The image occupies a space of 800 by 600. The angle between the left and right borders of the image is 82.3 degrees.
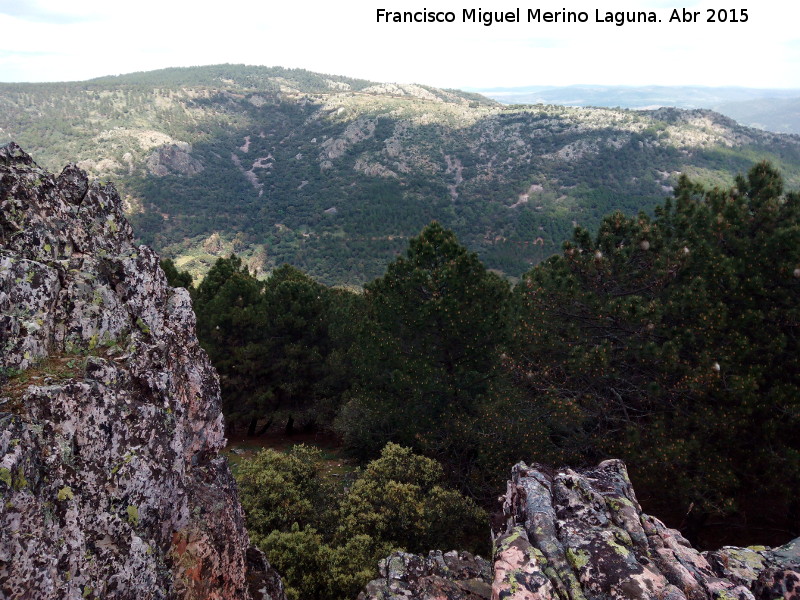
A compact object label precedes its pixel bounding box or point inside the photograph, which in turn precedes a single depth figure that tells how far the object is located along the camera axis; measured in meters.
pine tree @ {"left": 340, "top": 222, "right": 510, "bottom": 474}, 17.16
